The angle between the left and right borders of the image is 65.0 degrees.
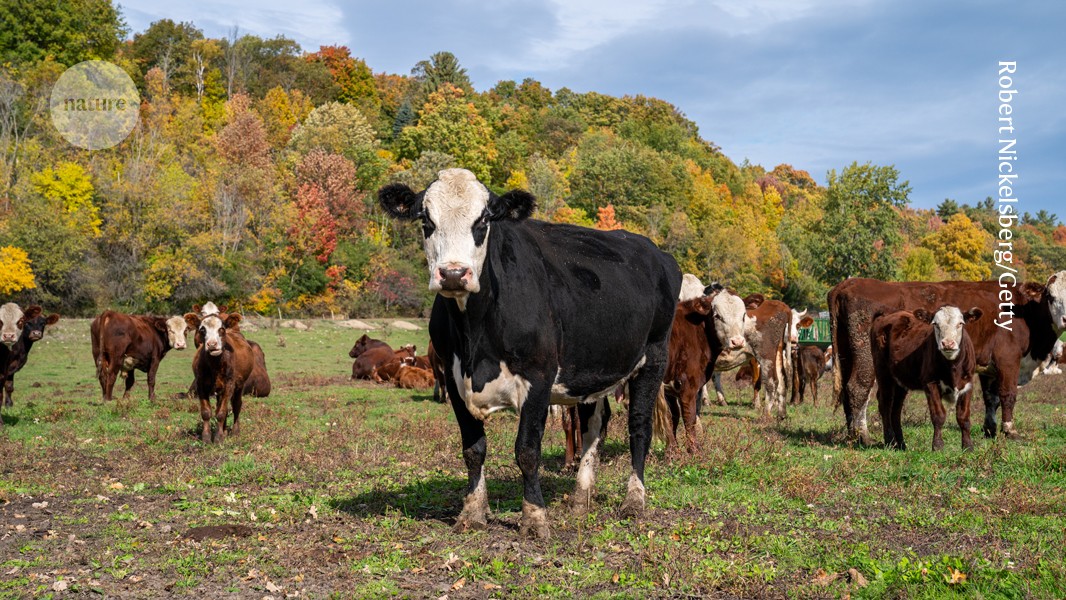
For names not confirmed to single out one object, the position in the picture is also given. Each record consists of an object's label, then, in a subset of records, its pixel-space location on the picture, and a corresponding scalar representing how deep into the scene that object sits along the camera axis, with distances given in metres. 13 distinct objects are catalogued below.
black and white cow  6.52
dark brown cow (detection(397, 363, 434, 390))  22.97
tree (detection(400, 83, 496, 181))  86.19
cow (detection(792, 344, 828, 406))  20.34
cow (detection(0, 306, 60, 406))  15.86
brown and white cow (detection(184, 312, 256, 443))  12.20
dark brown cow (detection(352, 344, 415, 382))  24.95
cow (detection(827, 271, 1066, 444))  12.73
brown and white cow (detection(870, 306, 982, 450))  10.91
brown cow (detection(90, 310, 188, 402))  18.02
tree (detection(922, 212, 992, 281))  83.31
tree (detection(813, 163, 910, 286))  73.56
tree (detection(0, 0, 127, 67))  77.25
